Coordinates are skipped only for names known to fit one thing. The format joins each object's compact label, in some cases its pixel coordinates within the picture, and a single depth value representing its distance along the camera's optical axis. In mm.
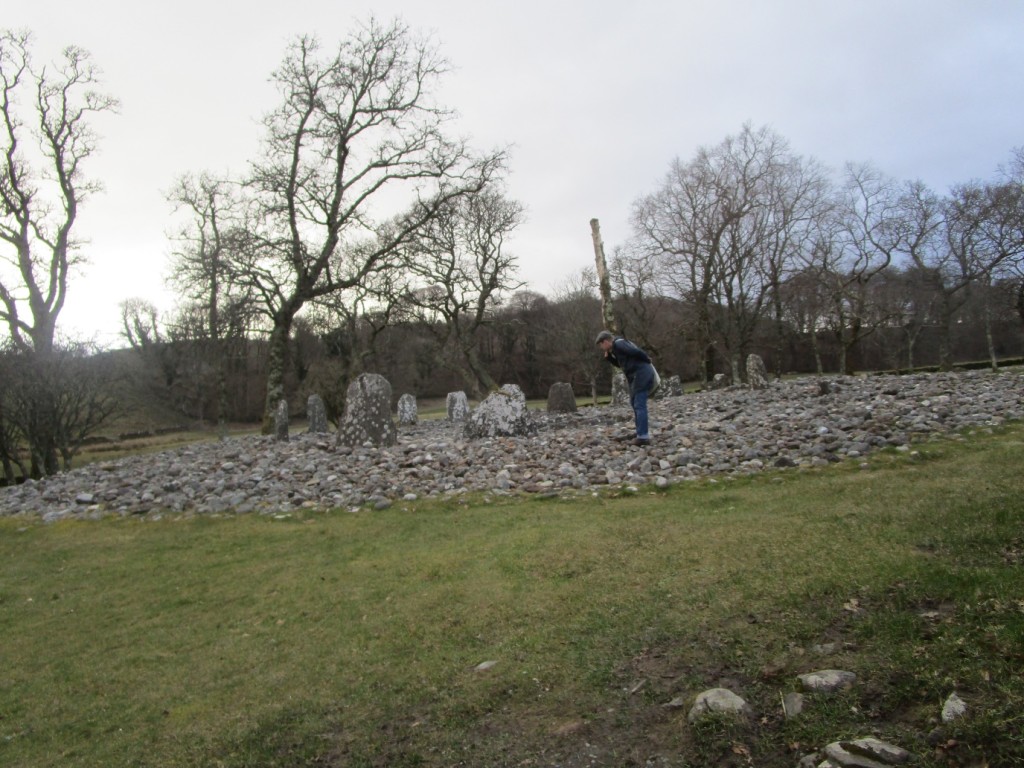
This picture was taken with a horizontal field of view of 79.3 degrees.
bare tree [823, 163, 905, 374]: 28875
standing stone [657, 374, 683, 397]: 22359
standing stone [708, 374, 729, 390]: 27778
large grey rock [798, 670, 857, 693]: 2322
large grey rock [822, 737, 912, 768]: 1876
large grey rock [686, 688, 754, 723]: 2330
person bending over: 9266
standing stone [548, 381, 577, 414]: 19797
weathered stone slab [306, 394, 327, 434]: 18688
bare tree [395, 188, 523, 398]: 29144
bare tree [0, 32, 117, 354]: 19922
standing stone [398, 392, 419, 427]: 25125
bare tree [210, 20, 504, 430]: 19188
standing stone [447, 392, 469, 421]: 23295
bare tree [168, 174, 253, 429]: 18938
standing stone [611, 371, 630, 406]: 20578
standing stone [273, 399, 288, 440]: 16125
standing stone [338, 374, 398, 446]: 12023
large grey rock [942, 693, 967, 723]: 1970
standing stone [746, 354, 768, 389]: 19578
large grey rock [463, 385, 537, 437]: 12141
